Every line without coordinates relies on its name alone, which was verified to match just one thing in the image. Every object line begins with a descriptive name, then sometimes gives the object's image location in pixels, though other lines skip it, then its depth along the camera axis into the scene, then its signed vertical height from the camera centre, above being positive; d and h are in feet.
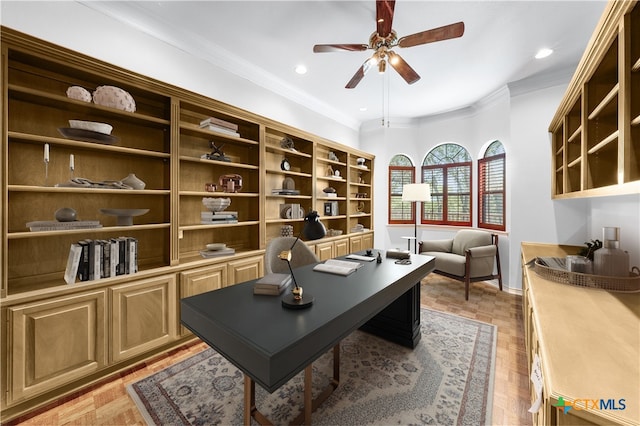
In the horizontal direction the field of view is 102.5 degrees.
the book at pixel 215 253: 8.62 -1.37
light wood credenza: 2.42 -1.74
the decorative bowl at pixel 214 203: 8.92 +0.33
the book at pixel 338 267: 6.06 -1.35
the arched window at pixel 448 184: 15.90 +1.82
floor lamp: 14.26 +1.12
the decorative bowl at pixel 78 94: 6.02 +2.81
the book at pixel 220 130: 8.64 +2.88
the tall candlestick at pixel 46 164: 5.68 +1.15
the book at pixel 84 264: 6.13 -1.24
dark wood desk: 3.03 -1.54
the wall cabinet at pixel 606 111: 3.71 +2.09
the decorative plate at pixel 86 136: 5.96 +1.86
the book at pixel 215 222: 8.80 -0.33
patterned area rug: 5.24 -4.12
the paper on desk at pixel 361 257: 7.40 -1.32
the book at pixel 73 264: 5.97 -1.22
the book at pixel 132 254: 6.79 -1.11
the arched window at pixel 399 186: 17.90 +1.89
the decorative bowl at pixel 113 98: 6.44 +2.93
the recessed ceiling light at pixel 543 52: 9.43 +6.01
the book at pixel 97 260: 6.25 -1.17
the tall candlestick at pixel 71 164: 6.11 +1.19
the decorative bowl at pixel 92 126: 6.00 +2.07
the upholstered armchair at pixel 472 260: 11.65 -2.19
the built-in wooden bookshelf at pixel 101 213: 5.39 +0.01
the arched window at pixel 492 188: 13.74 +1.40
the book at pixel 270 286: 4.71 -1.37
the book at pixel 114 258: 6.49 -1.16
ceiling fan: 6.02 +4.50
